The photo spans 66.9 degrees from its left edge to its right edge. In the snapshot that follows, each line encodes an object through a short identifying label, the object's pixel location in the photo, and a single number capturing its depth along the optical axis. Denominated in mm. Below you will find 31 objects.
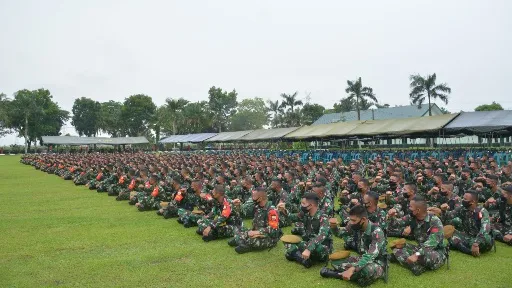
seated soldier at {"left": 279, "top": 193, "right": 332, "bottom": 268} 6527
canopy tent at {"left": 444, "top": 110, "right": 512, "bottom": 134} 20059
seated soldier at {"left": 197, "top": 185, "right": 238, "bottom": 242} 8586
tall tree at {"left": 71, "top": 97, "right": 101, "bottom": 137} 97812
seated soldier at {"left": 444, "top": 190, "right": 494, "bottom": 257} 7117
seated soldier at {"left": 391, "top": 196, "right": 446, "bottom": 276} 6266
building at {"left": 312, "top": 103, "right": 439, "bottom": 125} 61481
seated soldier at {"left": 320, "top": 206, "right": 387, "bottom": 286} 5727
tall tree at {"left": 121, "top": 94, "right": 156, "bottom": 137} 84688
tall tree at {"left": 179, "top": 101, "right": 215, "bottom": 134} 78750
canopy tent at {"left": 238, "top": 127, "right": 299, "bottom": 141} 36062
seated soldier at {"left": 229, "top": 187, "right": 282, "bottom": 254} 7703
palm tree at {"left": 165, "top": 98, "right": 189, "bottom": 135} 73812
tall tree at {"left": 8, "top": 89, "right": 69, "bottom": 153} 74438
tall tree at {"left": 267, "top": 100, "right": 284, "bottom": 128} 61841
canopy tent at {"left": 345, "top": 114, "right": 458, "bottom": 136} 22594
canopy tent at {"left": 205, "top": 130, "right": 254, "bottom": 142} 43594
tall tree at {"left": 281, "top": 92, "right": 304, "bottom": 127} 56531
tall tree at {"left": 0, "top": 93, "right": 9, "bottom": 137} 70062
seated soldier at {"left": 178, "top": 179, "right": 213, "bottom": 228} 9617
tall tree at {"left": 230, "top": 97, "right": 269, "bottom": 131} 90125
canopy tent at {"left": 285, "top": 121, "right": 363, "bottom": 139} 28141
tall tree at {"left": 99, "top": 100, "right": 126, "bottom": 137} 88000
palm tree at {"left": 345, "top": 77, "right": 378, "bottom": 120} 47688
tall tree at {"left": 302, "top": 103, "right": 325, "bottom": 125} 61719
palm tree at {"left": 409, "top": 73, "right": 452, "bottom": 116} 43219
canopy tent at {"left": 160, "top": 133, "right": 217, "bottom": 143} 52175
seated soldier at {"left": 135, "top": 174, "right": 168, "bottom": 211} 12852
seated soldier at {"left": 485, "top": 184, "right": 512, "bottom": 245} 7770
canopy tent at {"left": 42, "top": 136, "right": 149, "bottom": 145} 61719
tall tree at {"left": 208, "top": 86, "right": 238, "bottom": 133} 81062
